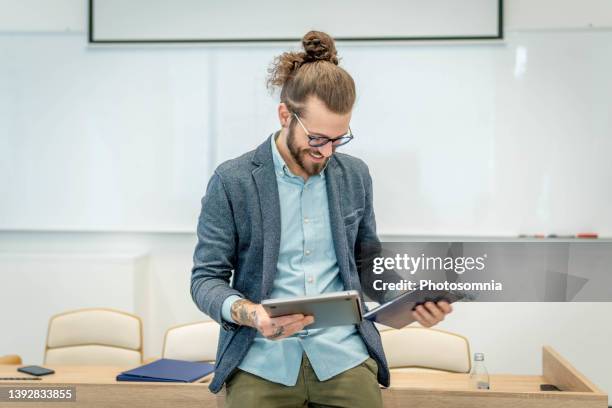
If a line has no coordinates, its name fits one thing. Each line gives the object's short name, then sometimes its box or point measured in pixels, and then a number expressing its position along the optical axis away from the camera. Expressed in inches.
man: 73.2
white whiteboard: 167.9
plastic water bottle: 106.7
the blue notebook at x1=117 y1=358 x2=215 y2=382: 105.2
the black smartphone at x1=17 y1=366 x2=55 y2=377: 116.6
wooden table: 97.2
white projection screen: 169.0
